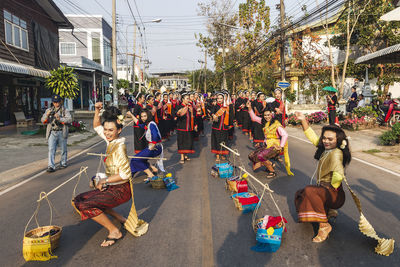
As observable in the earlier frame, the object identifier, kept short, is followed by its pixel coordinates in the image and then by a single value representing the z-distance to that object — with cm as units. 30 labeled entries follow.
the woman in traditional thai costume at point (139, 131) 939
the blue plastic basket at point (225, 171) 728
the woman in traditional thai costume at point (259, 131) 1148
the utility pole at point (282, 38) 1875
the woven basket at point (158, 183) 644
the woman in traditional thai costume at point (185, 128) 953
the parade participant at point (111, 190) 384
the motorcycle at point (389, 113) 1443
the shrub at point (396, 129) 1075
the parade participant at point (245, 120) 1468
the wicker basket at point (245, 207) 505
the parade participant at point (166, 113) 1291
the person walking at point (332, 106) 1482
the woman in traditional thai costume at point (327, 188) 402
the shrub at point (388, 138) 1086
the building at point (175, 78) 12962
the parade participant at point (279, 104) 977
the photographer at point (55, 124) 791
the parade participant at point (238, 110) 1583
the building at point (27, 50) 1655
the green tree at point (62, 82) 1476
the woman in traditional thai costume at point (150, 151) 689
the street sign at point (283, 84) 1811
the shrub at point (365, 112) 1605
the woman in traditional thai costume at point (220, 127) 930
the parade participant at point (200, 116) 1360
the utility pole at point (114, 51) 2147
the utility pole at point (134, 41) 3988
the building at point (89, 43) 4006
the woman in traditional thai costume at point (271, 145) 701
